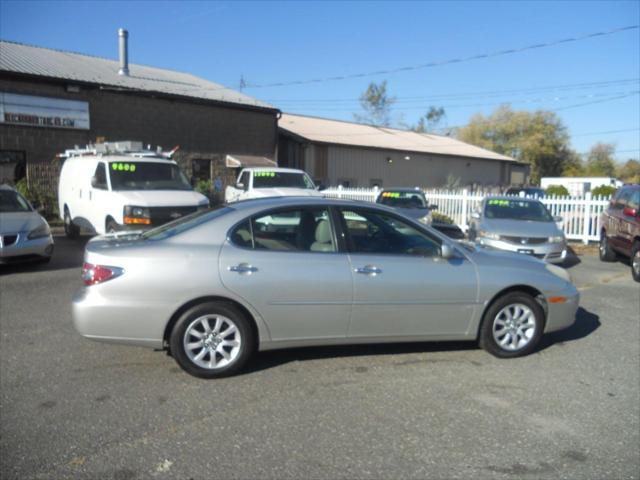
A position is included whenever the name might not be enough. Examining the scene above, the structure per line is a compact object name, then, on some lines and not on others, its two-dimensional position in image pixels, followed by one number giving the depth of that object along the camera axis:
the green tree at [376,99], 63.50
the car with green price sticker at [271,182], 14.57
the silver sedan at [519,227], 10.45
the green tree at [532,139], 64.75
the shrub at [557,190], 32.94
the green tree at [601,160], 70.38
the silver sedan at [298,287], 4.64
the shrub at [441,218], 16.86
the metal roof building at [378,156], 28.78
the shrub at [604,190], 30.36
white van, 10.77
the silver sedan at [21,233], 9.06
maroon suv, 10.16
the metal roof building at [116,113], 18.25
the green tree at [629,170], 66.18
